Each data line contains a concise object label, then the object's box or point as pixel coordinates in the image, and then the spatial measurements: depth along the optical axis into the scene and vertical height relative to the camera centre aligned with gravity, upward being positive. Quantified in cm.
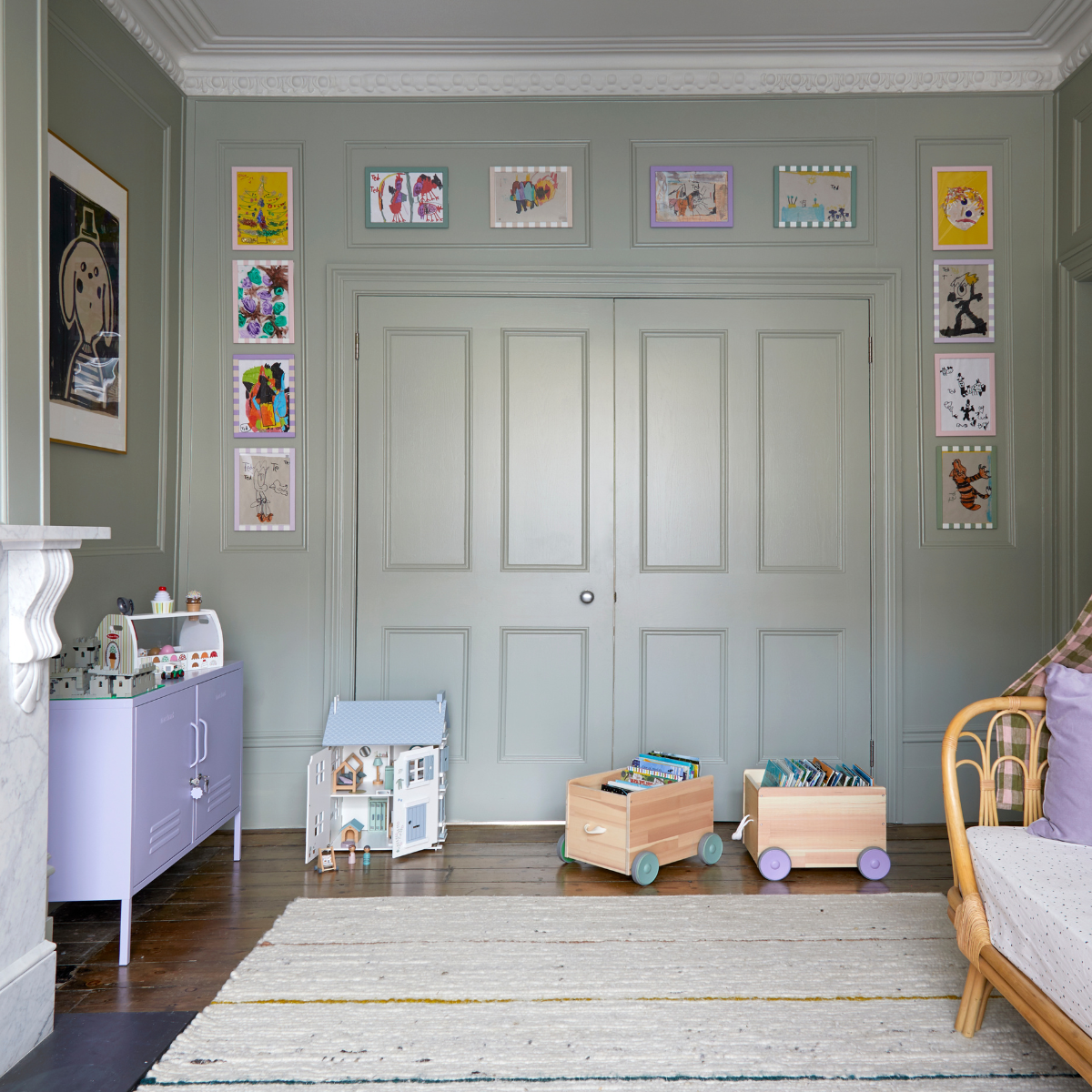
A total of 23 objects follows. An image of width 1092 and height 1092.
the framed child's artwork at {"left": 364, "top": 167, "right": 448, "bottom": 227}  351 +145
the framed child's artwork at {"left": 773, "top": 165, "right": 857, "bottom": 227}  351 +146
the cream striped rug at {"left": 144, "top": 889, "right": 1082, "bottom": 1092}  179 -111
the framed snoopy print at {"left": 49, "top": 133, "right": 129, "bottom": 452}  263 +81
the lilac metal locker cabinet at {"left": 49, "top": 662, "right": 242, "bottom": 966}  229 -68
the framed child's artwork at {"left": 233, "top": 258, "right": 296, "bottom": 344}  349 +101
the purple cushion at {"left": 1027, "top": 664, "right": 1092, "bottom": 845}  191 -49
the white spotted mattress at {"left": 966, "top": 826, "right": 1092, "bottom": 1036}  152 -70
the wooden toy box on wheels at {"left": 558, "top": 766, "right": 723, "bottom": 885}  286 -98
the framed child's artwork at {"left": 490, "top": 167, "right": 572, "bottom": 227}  351 +146
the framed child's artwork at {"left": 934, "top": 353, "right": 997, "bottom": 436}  348 +63
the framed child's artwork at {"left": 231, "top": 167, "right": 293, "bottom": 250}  350 +141
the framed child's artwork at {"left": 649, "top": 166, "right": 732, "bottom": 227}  352 +146
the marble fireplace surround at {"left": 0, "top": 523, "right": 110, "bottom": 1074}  189 -50
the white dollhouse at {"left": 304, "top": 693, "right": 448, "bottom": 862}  308 -86
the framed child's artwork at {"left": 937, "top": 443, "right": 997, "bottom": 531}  348 +25
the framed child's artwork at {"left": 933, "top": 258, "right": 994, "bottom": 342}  349 +102
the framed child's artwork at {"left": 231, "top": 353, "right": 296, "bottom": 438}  349 +63
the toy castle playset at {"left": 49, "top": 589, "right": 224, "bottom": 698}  232 -35
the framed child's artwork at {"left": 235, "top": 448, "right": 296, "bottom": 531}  349 +25
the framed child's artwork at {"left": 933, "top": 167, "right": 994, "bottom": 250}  350 +141
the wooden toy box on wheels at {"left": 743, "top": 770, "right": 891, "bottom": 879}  296 -97
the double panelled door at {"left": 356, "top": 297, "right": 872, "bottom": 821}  351 +8
